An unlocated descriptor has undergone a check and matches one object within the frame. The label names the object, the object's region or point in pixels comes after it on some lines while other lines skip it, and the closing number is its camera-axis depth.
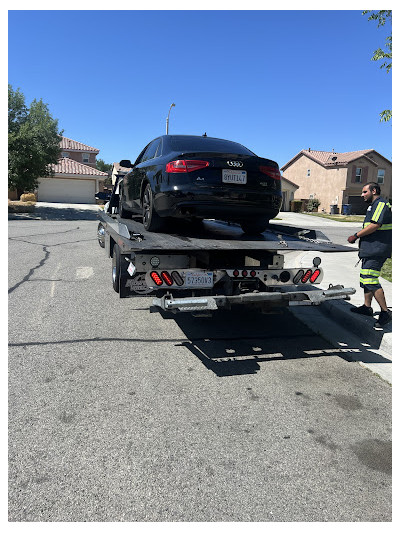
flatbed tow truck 4.25
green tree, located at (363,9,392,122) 9.14
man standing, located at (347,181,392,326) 4.97
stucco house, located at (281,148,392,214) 43.91
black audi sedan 4.68
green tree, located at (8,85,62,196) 22.70
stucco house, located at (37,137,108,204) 42.12
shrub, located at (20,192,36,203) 35.57
